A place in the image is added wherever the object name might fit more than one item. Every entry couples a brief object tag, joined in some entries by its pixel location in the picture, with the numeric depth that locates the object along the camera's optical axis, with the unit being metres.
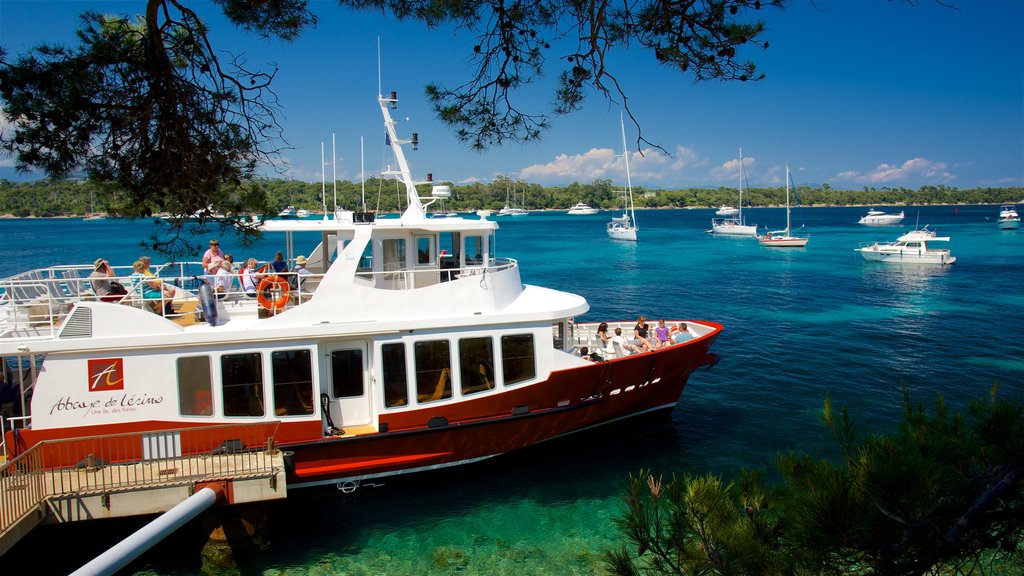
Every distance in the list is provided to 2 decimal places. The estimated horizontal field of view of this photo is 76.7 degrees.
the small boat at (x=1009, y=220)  87.69
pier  8.00
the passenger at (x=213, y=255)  12.01
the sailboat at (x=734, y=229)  76.82
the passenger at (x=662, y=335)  13.65
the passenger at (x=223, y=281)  11.49
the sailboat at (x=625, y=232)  73.06
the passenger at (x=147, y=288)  10.09
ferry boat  9.46
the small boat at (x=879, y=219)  110.38
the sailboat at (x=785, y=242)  61.19
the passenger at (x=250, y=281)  11.53
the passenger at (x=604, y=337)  13.11
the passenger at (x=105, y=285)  10.20
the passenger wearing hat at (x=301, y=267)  11.24
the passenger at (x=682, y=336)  13.85
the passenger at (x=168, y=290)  10.94
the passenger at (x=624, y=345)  13.34
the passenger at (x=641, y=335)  13.29
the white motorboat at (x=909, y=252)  44.09
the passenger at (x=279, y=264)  11.80
